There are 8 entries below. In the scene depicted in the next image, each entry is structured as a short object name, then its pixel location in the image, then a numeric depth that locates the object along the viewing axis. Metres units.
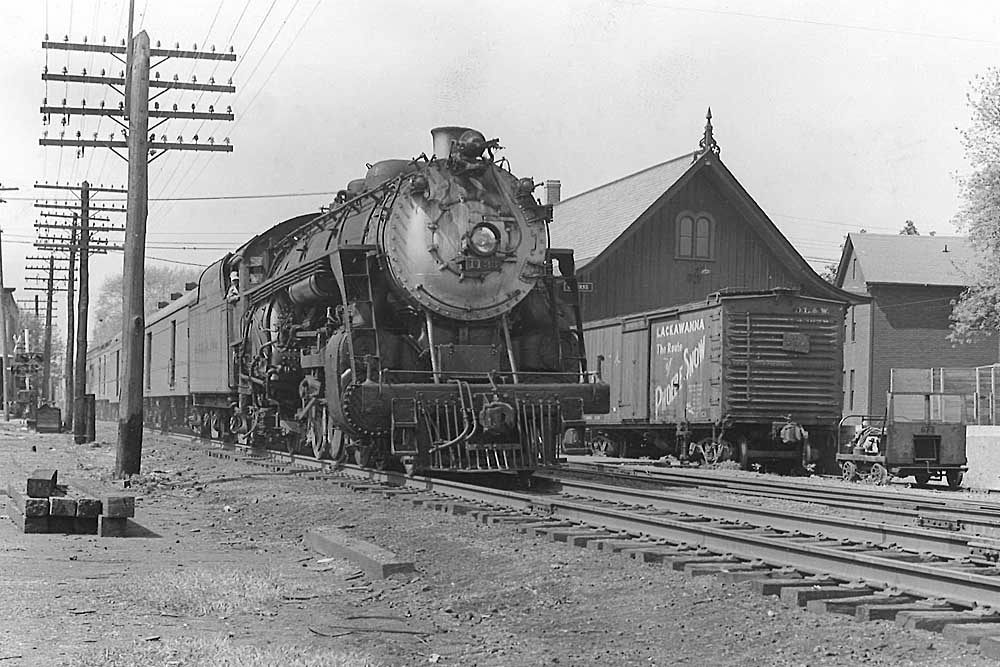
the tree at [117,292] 104.94
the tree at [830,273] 77.00
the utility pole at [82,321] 29.94
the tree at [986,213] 36.00
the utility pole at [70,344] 39.72
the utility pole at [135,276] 16.78
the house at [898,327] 47.97
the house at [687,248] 33.97
